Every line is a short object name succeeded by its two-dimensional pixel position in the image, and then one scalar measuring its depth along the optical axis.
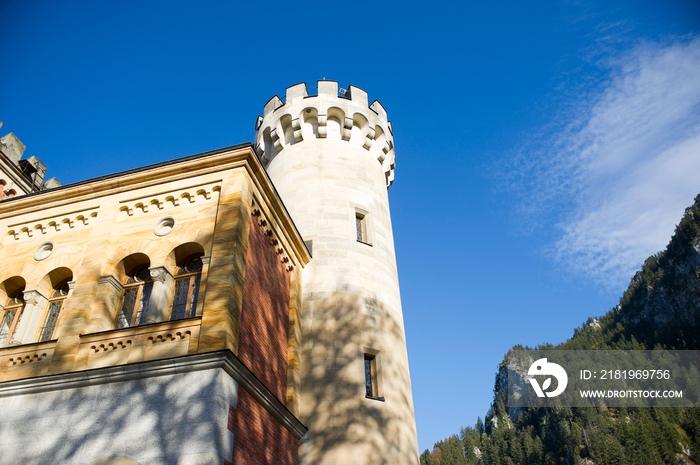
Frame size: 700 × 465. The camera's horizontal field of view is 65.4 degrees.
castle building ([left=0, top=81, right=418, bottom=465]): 9.76
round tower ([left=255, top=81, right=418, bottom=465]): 13.73
